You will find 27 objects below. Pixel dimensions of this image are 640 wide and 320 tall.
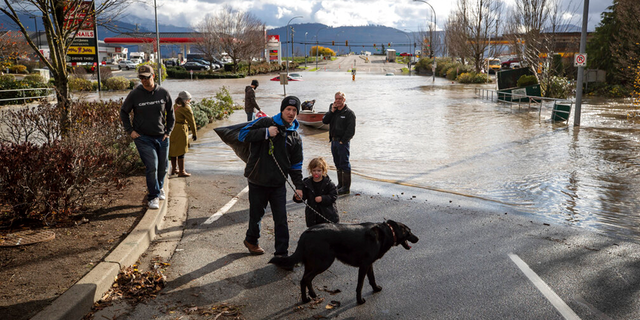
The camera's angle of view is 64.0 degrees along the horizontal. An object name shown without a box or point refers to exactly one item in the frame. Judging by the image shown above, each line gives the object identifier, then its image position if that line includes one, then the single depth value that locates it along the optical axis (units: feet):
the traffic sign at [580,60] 58.29
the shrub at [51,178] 19.01
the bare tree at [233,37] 230.89
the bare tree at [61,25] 28.84
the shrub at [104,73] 155.29
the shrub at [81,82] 98.61
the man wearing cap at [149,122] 22.99
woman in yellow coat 31.94
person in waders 29.45
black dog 15.02
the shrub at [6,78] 87.50
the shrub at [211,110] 58.29
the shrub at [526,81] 106.39
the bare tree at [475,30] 172.66
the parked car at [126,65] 254.47
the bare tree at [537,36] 98.68
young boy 18.86
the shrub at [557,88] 94.84
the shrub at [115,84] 136.67
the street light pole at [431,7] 206.74
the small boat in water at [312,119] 61.36
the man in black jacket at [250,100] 56.13
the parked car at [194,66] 231.91
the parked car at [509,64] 223.92
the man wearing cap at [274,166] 17.69
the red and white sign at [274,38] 262.30
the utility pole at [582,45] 57.73
